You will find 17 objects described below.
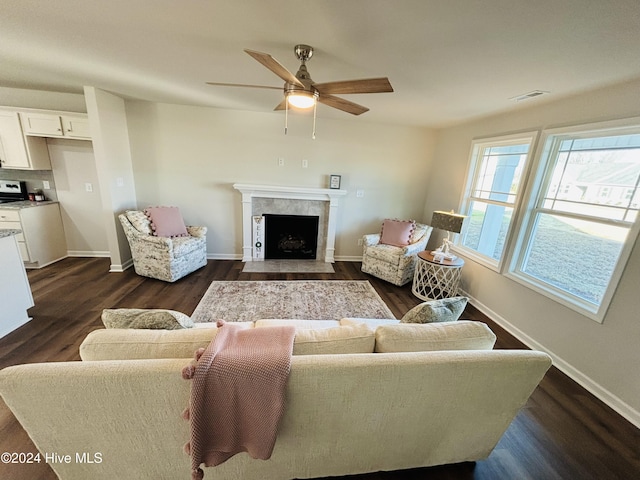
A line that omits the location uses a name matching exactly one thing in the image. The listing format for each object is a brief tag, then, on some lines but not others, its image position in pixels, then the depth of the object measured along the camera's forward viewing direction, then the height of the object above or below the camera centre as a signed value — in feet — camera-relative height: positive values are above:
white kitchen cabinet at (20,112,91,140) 10.35 +1.53
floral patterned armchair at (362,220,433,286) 11.50 -3.30
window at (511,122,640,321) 6.27 -0.50
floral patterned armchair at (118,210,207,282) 10.46 -3.50
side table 9.97 -3.68
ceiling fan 4.87 +2.04
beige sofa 2.93 -2.94
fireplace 12.92 -1.41
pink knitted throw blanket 2.89 -2.69
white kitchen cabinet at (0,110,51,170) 10.27 +0.51
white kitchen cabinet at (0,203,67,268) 10.27 -3.21
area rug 8.81 -4.81
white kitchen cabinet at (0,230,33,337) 7.01 -3.82
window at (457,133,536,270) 9.16 -0.02
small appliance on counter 11.26 -1.49
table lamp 9.64 -1.35
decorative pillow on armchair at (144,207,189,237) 11.38 -2.44
